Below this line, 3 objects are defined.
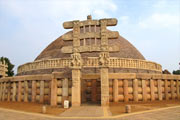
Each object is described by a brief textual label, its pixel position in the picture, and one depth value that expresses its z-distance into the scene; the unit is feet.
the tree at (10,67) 132.42
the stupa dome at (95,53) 66.03
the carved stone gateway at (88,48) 34.71
